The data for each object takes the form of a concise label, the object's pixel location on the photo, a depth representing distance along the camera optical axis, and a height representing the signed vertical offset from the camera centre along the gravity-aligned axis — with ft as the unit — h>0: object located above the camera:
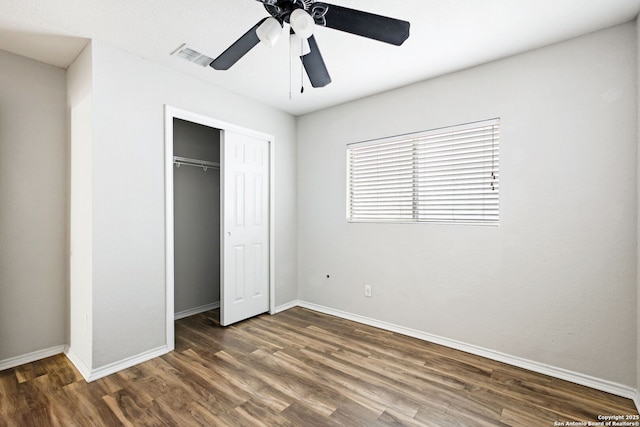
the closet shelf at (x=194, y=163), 11.70 +1.88
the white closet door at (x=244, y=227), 11.19 -0.58
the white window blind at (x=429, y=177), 9.10 +1.15
